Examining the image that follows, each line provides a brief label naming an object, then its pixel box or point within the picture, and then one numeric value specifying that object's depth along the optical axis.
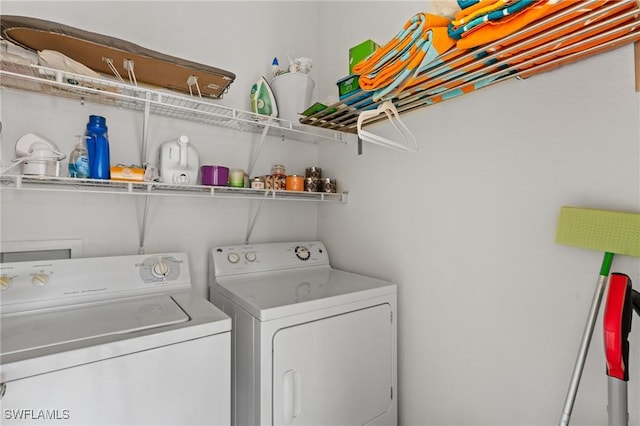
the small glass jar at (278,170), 1.93
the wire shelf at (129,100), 1.17
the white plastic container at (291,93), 1.87
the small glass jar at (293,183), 1.92
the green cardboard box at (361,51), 1.47
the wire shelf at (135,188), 1.22
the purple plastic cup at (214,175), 1.65
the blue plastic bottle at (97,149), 1.33
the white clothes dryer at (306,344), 1.24
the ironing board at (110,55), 1.20
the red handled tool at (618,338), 0.82
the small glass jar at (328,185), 2.09
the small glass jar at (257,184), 1.78
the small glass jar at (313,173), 2.14
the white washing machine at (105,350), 0.86
